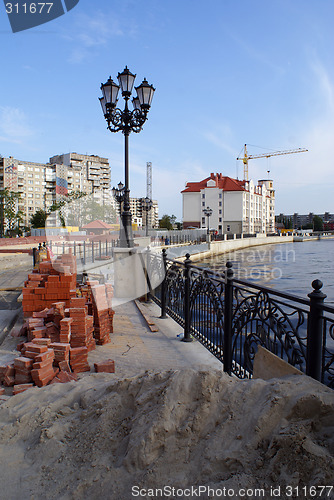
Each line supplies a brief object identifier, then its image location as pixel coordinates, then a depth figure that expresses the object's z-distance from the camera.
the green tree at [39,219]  66.38
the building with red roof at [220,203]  75.88
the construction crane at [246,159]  127.38
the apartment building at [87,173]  103.25
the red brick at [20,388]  3.09
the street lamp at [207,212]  38.85
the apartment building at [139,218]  181.52
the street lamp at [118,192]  19.84
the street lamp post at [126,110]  8.21
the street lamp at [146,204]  30.02
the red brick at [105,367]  3.60
